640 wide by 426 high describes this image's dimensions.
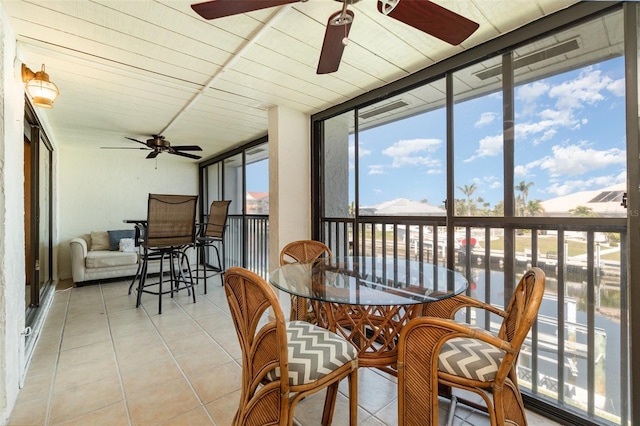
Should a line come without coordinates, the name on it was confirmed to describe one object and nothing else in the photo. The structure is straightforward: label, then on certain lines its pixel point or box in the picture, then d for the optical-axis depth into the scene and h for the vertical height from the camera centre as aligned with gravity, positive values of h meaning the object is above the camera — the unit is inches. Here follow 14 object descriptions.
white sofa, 169.2 -28.8
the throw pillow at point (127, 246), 189.6 -20.5
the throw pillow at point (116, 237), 194.9 -14.7
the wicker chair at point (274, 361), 44.9 -25.7
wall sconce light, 73.1 +34.1
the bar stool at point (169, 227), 129.6 -5.5
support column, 121.0 +15.5
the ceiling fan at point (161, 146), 153.1 +37.9
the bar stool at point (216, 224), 170.6 -5.8
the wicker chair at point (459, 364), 45.1 -26.3
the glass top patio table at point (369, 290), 57.6 -16.8
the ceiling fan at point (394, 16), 45.0 +33.8
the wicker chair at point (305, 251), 100.3 -13.4
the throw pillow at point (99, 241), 194.7 -17.3
